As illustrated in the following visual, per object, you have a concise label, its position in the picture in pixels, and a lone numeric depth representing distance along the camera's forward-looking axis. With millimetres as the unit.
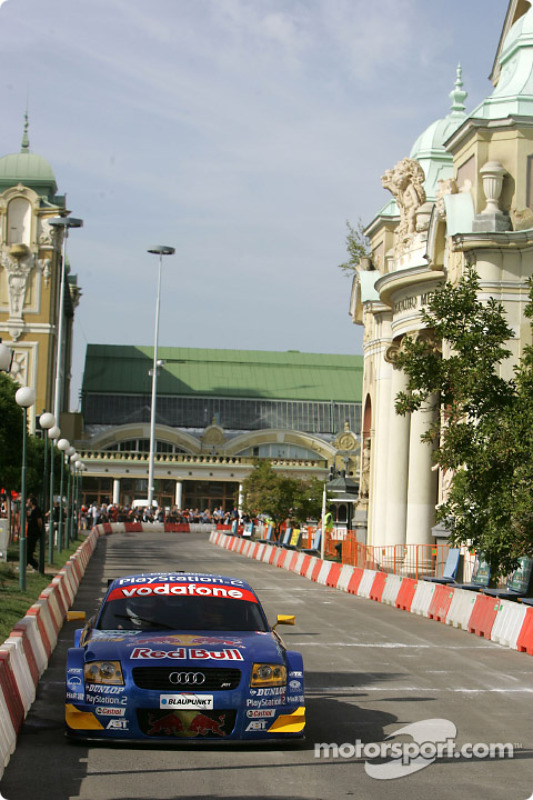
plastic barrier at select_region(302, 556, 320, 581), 37572
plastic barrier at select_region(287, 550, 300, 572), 42062
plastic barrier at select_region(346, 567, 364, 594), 31156
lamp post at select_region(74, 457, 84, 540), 63331
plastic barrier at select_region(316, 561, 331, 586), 35344
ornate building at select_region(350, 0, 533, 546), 32375
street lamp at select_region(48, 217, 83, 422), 86381
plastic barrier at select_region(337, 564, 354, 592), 32406
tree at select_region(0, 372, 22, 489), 48812
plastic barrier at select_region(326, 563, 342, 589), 33969
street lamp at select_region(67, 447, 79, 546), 51275
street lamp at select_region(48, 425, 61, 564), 34719
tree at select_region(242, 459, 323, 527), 68875
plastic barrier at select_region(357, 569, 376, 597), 29938
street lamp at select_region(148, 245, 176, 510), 94438
